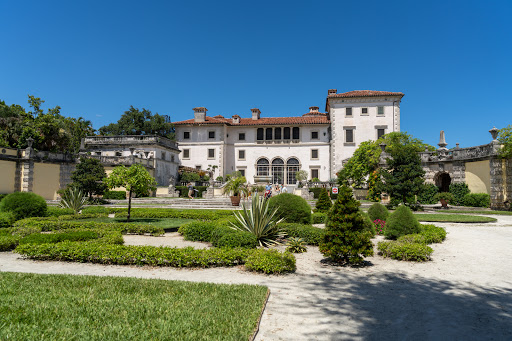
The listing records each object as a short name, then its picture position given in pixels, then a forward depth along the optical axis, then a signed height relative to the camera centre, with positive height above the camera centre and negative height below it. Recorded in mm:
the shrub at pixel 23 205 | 12162 -829
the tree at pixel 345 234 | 6699 -1045
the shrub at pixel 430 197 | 25562 -936
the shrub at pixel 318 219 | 13562 -1446
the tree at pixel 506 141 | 19741 +2847
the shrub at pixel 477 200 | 21438 -974
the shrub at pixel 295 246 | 8133 -1582
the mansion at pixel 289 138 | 40625 +6418
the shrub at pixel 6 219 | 10938 -1230
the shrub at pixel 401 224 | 9555 -1172
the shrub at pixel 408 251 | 7145 -1507
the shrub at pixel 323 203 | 15750 -896
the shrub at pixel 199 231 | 9711 -1428
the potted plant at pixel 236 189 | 22875 -365
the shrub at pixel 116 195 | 26792 -905
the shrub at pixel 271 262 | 6043 -1496
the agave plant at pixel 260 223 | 8914 -1101
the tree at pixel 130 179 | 13055 +223
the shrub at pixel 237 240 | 7815 -1385
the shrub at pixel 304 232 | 9047 -1374
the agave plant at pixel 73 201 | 15750 -860
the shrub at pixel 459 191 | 23484 -414
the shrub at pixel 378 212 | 11688 -1008
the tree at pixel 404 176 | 18906 +571
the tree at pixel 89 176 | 21875 +570
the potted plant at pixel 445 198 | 21219 -837
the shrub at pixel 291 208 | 11117 -824
